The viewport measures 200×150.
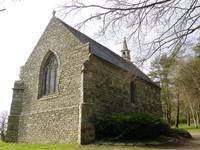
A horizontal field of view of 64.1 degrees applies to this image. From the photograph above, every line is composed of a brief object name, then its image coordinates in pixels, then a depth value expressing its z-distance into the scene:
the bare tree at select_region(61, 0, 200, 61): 4.09
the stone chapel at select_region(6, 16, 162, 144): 10.00
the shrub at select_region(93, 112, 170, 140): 9.70
